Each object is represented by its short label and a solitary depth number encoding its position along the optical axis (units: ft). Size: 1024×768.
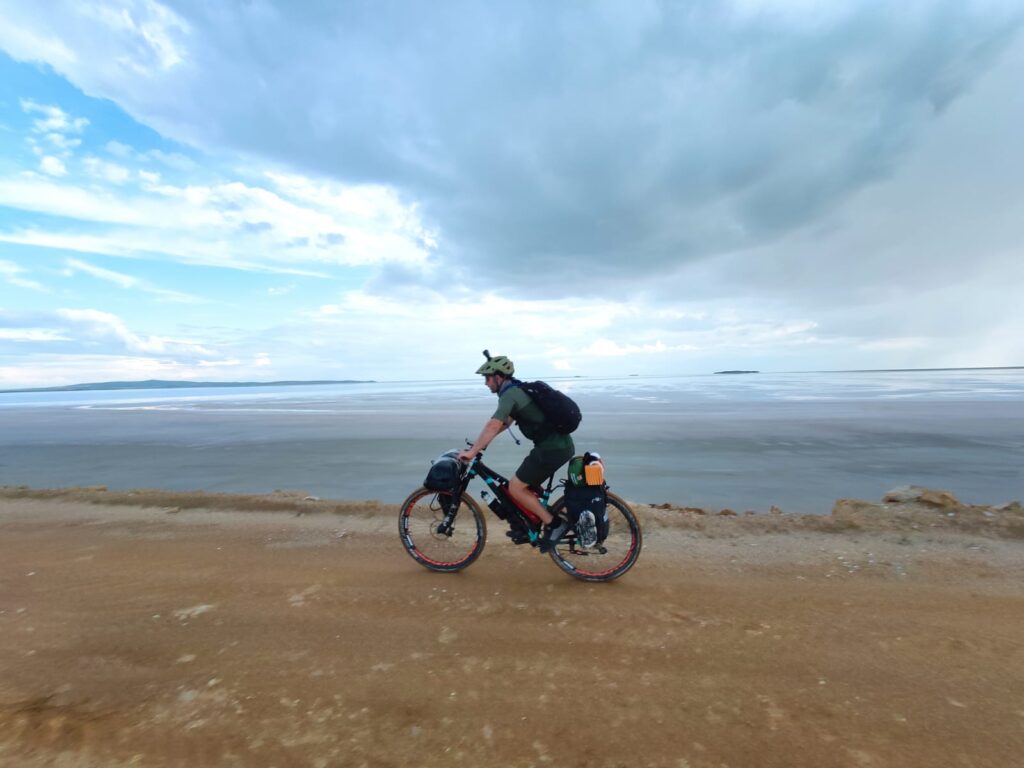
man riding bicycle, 15.93
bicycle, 16.98
